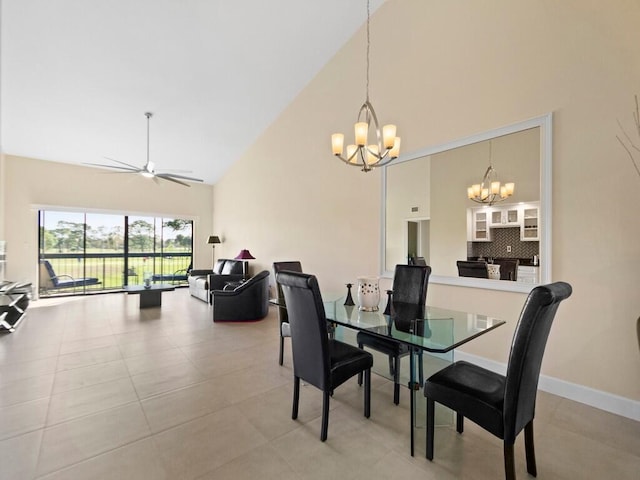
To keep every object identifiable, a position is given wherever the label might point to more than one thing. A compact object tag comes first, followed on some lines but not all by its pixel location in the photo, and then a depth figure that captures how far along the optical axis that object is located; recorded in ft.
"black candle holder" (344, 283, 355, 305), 9.11
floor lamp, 26.16
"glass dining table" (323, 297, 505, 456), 6.08
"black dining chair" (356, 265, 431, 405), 8.13
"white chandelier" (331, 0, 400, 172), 9.12
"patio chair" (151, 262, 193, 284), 26.58
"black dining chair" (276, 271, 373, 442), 6.42
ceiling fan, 15.11
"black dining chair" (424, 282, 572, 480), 4.60
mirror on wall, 9.05
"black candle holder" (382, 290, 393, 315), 8.37
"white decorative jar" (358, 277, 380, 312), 8.44
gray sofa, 20.83
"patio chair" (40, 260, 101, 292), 21.46
